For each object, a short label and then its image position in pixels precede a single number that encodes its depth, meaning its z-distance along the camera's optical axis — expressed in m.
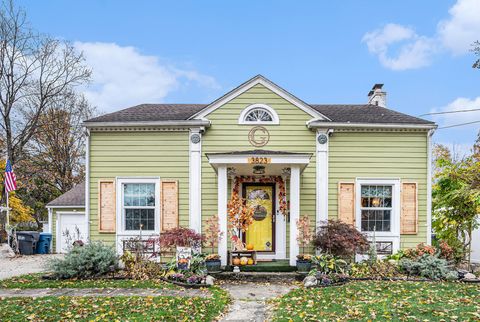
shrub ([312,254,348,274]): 8.85
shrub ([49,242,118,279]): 8.94
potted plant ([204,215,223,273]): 9.16
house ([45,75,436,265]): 10.57
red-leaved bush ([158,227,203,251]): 9.41
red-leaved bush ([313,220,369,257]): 9.13
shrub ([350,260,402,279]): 9.06
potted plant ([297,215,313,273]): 9.07
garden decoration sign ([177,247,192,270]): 8.95
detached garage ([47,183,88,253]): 17.95
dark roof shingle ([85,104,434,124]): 10.71
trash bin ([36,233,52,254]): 16.97
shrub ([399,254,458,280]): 8.95
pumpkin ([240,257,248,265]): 9.37
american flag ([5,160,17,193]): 14.58
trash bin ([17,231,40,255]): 16.05
